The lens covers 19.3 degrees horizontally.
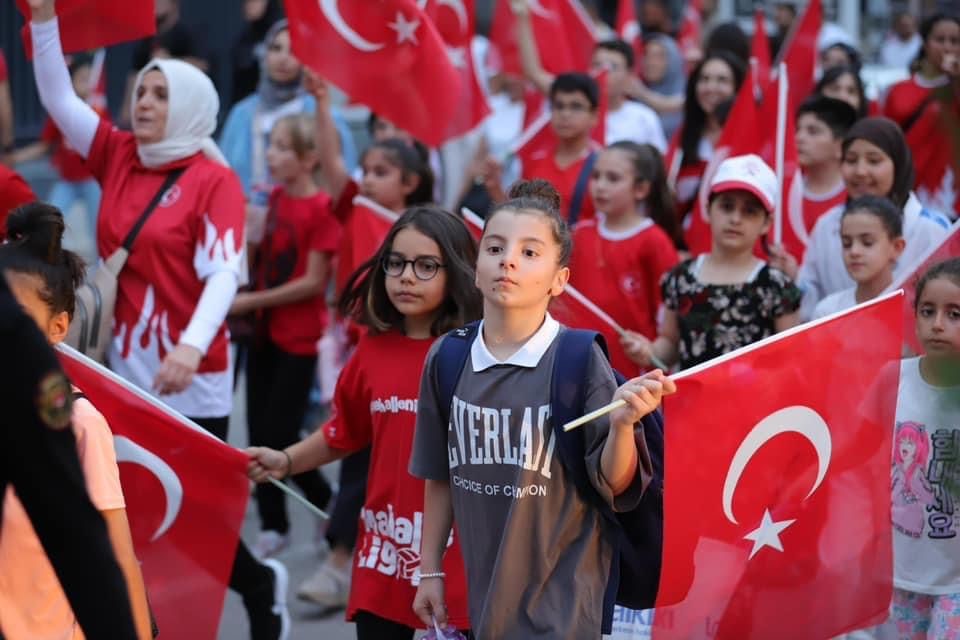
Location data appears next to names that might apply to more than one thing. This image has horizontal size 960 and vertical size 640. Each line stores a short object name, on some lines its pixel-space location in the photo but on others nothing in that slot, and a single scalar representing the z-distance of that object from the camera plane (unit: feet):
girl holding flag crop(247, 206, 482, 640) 25.49
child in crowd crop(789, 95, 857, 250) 39.86
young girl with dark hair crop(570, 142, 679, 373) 36.17
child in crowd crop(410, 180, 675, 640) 20.90
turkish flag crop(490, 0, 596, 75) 56.58
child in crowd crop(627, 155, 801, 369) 31.73
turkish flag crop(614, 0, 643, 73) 68.44
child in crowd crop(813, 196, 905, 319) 31.86
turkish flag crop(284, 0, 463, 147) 39.19
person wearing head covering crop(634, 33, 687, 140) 69.62
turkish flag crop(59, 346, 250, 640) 26.74
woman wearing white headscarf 31.09
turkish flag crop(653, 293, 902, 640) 22.56
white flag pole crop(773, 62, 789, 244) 38.20
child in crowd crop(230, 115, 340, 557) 40.08
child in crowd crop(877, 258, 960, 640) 26.30
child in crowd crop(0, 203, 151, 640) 19.94
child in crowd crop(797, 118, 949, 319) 35.45
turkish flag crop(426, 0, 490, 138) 43.32
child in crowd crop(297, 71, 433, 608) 37.35
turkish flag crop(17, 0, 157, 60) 33.80
